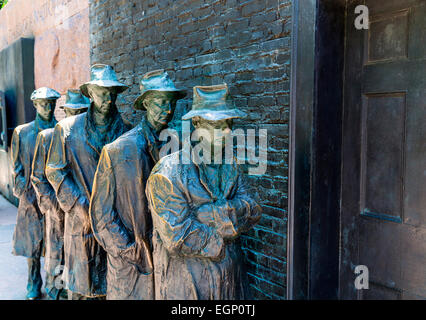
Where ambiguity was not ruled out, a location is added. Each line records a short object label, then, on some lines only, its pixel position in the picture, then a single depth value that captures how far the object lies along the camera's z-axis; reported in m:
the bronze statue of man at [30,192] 5.01
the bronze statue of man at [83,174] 3.87
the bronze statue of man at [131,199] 3.22
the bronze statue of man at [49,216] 4.48
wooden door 2.58
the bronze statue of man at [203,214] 2.38
